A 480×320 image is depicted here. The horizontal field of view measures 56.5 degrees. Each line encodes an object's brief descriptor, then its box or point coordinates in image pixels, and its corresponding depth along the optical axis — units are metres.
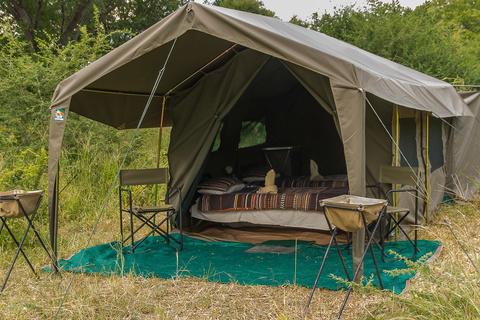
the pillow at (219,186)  4.81
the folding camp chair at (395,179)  3.66
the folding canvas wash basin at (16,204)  3.15
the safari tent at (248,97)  3.04
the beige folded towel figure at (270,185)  4.68
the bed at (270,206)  4.25
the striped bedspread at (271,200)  4.26
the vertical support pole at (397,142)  4.14
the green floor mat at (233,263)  3.26
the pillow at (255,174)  5.54
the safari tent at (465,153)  5.54
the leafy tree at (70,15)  10.81
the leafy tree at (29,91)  6.53
